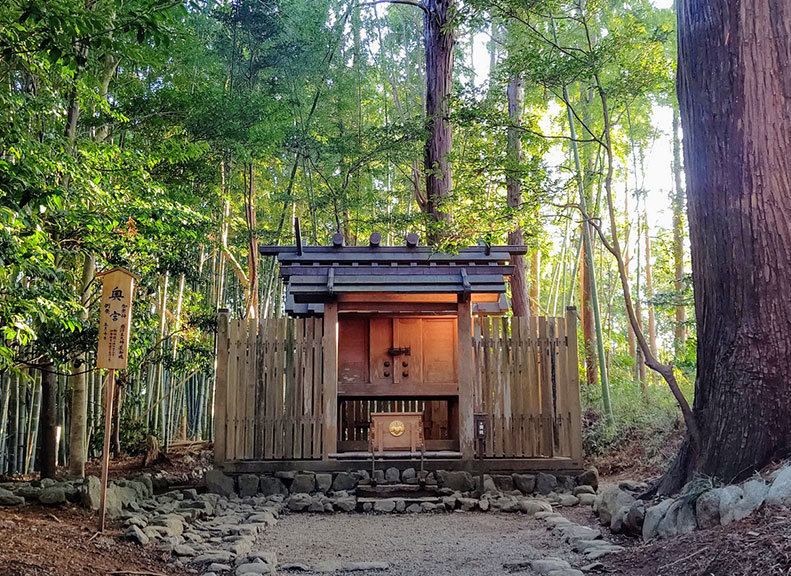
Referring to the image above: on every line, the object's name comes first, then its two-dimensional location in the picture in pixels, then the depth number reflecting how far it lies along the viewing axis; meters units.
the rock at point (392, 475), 7.53
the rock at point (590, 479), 7.42
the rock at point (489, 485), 7.32
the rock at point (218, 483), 7.28
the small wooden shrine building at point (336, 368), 7.64
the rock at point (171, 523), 5.05
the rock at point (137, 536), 4.63
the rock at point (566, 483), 7.42
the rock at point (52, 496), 5.57
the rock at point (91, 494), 5.55
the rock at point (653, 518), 4.16
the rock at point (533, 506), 6.45
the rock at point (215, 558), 4.30
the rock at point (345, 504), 6.89
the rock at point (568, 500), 6.78
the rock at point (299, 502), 6.89
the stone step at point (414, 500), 6.95
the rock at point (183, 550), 4.49
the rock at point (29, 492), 5.66
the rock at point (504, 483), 7.47
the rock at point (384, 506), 6.84
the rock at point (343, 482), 7.50
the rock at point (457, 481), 7.42
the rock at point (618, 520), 4.74
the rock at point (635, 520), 4.48
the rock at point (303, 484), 7.42
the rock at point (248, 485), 7.40
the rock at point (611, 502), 5.15
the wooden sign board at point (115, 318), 5.45
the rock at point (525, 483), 7.45
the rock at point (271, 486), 7.43
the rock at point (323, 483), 7.47
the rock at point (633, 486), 5.72
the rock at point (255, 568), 4.03
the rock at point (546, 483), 7.43
